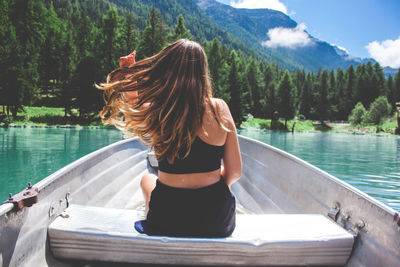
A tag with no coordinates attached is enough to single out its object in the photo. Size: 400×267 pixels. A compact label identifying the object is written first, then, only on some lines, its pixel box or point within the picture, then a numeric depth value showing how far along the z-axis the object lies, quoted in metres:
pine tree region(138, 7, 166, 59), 34.16
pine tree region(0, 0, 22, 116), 29.67
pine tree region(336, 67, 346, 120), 70.50
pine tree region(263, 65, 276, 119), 57.03
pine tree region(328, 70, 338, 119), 70.19
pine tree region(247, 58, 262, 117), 62.19
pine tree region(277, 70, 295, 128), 51.50
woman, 1.61
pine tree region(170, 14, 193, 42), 33.16
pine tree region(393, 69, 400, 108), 71.03
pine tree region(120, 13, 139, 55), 35.47
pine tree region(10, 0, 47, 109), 31.34
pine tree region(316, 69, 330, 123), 68.88
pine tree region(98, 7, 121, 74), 35.31
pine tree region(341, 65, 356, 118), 69.81
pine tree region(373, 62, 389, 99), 68.06
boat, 1.51
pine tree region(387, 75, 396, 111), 70.50
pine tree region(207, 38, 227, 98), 38.81
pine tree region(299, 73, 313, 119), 73.31
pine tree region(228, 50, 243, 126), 43.84
